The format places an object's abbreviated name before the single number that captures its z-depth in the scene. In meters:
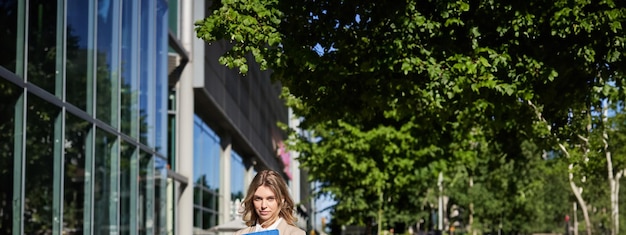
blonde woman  4.68
